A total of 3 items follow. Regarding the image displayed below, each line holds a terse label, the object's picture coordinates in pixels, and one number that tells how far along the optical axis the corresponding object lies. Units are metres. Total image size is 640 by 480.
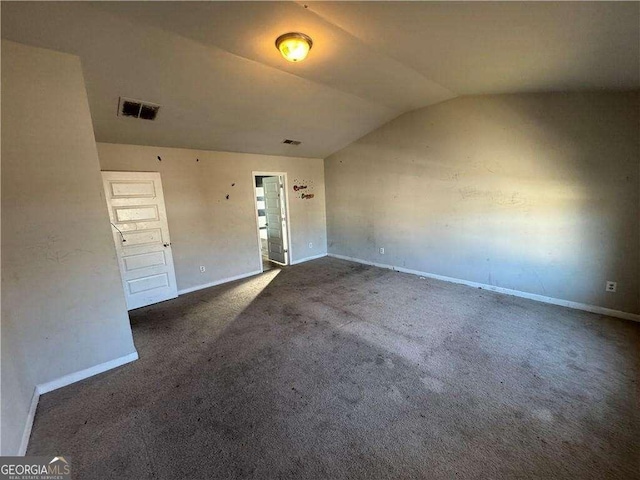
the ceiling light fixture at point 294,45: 2.06
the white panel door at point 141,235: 3.46
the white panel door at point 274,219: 5.55
